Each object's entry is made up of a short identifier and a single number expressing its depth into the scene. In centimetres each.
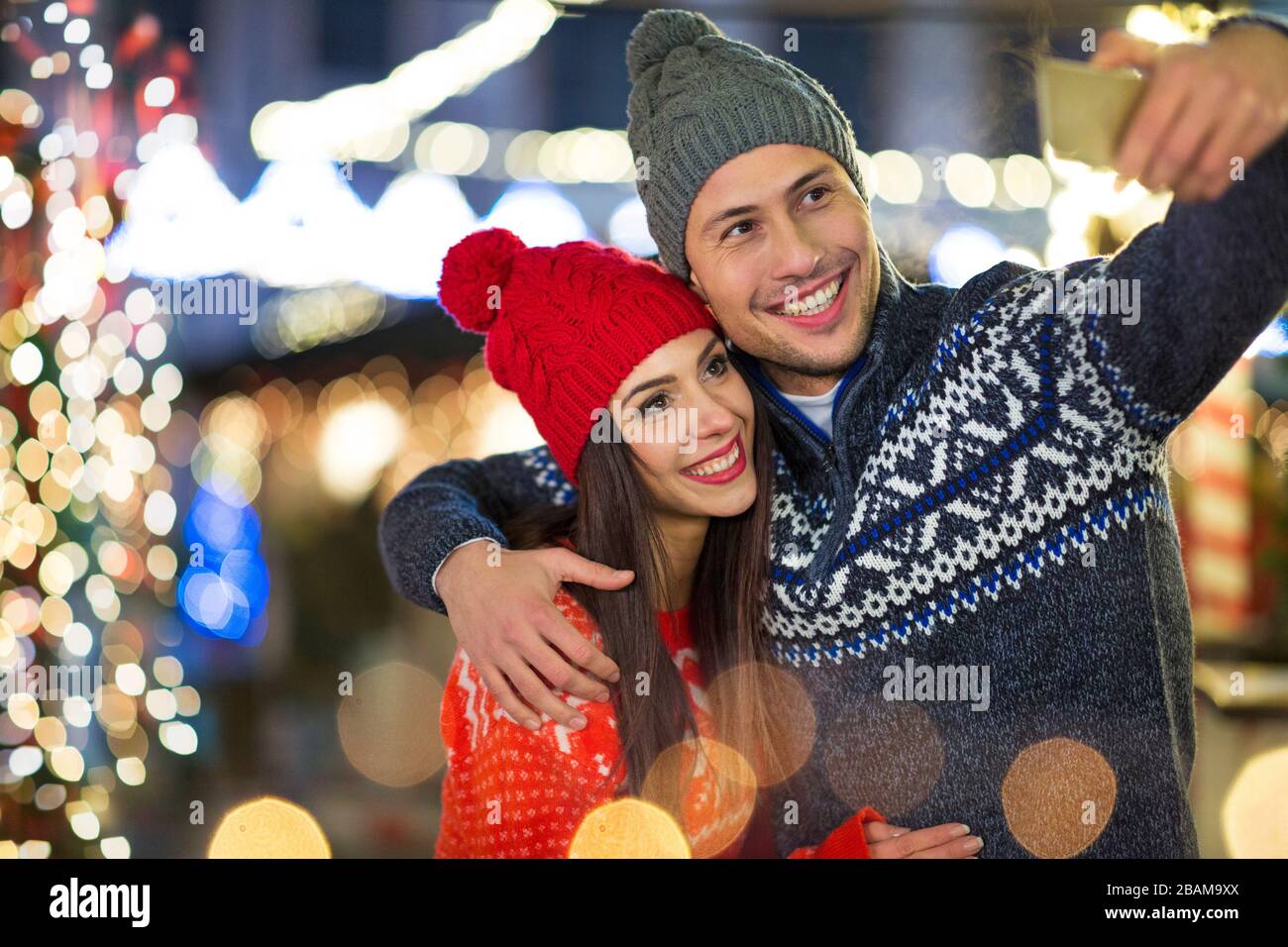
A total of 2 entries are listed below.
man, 143
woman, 160
